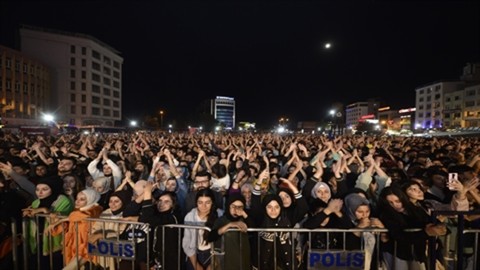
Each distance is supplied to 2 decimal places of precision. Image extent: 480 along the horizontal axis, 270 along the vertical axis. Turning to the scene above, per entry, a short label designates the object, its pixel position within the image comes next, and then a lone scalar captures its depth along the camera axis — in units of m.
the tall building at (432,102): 92.81
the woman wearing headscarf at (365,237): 4.20
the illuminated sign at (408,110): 116.89
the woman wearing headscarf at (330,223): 4.39
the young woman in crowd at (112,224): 4.26
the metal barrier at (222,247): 3.84
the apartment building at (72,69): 70.44
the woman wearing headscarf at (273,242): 4.45
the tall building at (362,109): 171.12
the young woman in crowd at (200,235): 4.54
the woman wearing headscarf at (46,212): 4.67
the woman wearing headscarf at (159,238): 4.38
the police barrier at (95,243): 4.06
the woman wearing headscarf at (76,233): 4.43
